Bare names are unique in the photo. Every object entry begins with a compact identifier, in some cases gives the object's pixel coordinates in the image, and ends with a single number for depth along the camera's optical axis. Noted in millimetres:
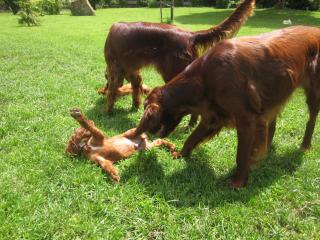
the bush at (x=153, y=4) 22505
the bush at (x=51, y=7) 18610
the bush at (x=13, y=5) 19383
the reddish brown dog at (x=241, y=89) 2541
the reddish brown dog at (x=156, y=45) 3446
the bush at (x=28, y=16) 12937
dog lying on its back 2832
